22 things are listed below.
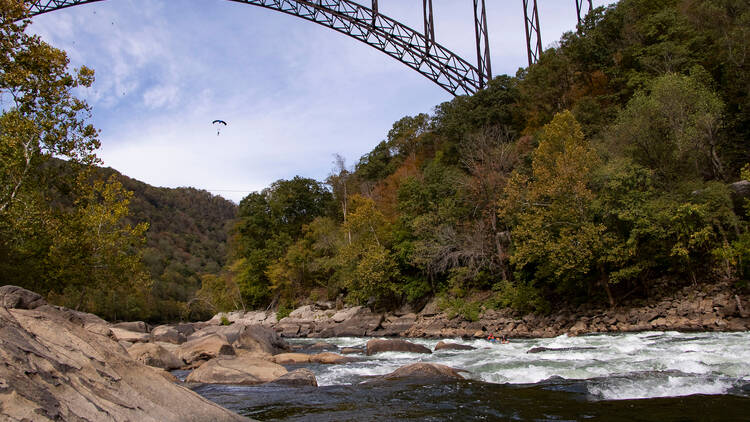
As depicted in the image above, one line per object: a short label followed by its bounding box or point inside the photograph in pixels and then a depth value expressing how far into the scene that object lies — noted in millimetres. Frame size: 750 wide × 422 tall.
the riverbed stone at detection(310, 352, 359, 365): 15078
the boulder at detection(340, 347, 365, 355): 18389
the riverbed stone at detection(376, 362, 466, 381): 10516
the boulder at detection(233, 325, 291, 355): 17359
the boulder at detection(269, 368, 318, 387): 10516
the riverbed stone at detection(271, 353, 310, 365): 15570
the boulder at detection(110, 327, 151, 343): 18344
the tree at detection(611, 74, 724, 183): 20969
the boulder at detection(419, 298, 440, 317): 30553
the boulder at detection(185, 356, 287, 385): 11133
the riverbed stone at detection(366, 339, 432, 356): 16656
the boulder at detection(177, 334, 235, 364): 15453
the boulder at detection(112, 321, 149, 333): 25033
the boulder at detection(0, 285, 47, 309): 6179
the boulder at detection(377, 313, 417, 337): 29297
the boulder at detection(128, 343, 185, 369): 13836
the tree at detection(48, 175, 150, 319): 19422
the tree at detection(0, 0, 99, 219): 14484
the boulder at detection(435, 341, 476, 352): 16938
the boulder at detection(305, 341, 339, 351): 22294
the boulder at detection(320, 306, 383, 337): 30953
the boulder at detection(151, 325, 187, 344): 21262
